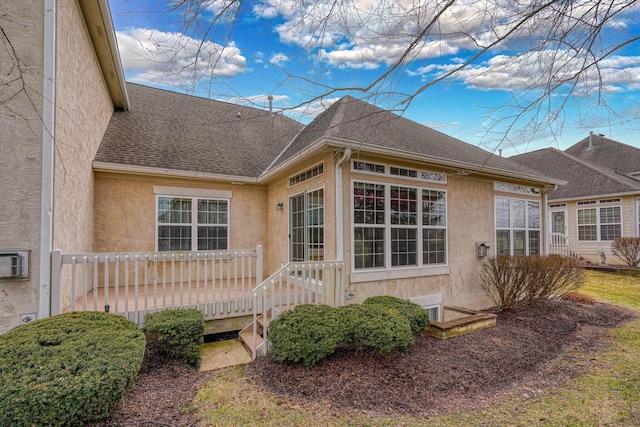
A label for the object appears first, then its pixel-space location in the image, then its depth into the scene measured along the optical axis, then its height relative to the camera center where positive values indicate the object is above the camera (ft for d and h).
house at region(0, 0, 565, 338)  14.06 +2.25
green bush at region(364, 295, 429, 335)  16.60 -4.59
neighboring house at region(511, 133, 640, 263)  47.98 +4.13
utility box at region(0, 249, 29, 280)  13.12 -1.55
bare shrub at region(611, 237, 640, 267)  43.64 -3.52
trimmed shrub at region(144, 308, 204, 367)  14.34 -5.05
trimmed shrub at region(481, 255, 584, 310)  23.86 -4.06
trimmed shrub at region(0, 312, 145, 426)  8.32 -4.24
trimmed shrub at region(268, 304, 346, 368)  13.80 -4.96
